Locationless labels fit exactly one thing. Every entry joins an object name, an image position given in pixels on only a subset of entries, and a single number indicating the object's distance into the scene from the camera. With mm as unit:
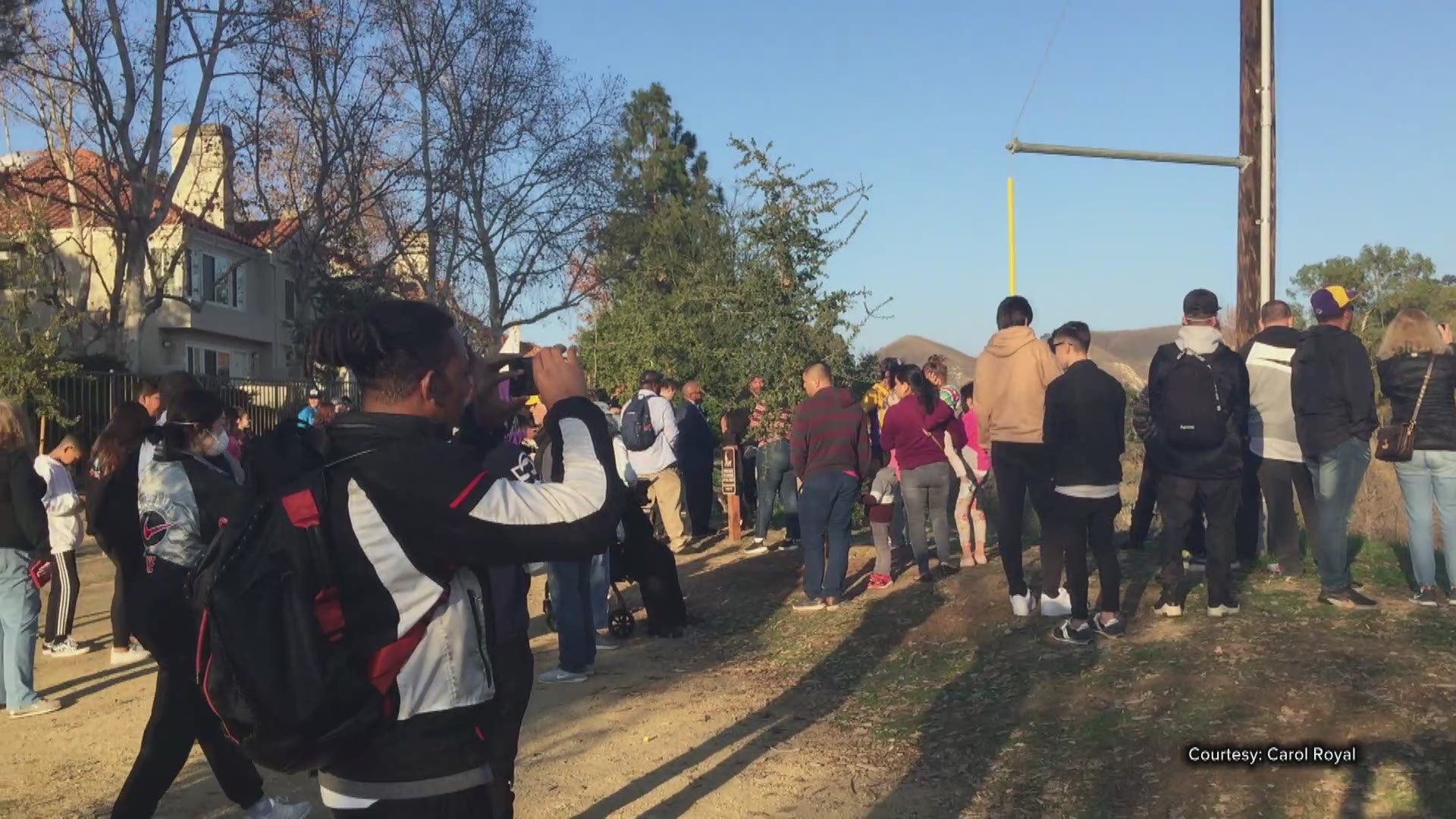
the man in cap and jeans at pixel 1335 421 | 7297
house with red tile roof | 27078
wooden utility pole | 10352
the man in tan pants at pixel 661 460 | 12047
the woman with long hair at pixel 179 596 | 4848
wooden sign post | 13734
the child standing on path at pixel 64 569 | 9242
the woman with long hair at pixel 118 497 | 5910
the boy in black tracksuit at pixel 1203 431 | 7109
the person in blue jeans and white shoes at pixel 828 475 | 9148
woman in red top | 9578
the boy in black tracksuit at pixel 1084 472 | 7059
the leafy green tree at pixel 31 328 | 21141
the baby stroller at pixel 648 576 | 8977
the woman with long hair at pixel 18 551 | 7031
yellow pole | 11266
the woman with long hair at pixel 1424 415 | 7246
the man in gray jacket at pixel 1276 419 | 8062
